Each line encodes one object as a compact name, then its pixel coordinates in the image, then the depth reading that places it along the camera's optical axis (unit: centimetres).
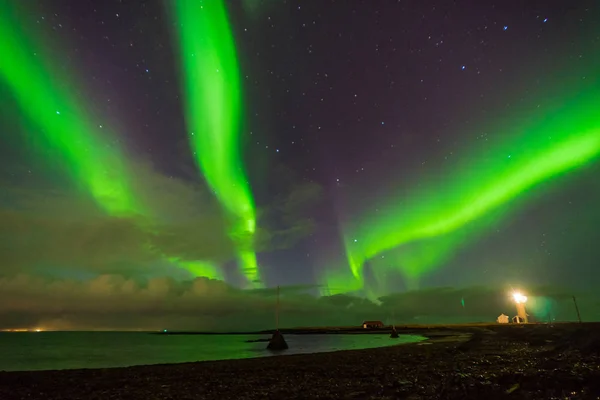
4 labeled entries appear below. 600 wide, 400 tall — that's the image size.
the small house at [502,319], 12590
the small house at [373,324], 19130
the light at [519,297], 10457
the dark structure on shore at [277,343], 6319
